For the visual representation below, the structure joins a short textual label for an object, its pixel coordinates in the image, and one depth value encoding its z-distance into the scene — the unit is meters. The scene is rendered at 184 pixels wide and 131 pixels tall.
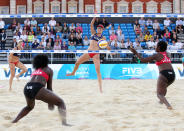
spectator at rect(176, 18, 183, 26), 20.25
